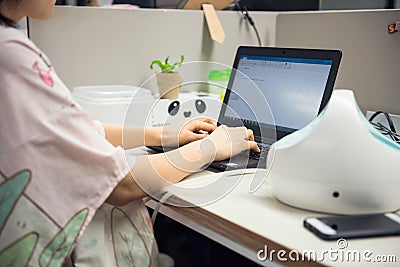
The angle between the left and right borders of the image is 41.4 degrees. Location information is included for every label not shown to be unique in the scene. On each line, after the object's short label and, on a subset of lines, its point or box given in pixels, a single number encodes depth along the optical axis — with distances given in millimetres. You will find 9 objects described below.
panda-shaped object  1414
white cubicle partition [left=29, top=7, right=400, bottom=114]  1471
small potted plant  1559
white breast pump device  788
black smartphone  733
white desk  688
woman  760
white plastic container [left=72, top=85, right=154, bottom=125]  1405
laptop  1126
